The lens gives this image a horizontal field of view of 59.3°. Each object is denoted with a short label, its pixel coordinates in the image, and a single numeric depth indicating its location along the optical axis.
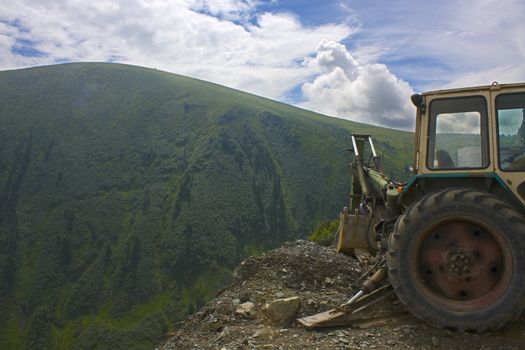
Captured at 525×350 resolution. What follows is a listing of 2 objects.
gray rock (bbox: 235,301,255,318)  6.62
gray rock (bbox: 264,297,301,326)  6.15
